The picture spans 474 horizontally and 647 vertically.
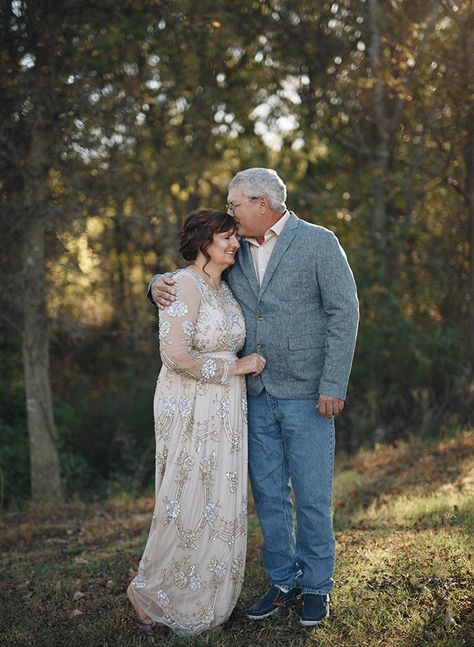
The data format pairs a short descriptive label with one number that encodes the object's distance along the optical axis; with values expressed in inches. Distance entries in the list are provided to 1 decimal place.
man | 142.3
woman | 144.1
